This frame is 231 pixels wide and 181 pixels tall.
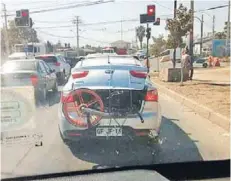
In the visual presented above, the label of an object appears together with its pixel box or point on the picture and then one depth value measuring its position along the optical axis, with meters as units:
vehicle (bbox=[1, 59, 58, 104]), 8.28
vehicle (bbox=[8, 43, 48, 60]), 8.55
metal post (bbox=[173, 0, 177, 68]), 22.13
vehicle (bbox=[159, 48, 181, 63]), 22.98
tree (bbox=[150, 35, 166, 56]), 34.76
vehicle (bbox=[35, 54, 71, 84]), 15.76
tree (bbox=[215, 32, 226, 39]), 76.47
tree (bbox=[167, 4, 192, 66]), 18.95
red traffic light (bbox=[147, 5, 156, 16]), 10.13
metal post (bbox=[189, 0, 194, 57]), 18.59
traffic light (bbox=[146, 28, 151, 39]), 15.04
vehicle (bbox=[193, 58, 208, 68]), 40.75
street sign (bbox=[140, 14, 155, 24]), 10.33
